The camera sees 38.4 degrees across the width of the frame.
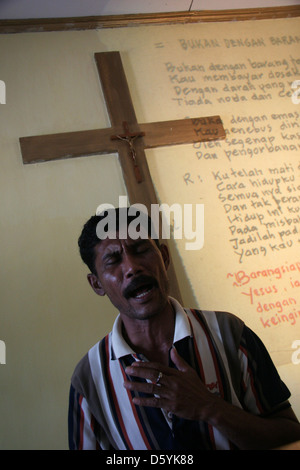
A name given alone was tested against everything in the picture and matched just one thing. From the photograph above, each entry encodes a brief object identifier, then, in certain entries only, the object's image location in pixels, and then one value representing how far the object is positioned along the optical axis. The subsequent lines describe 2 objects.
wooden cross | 2.38
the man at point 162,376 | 1.19
